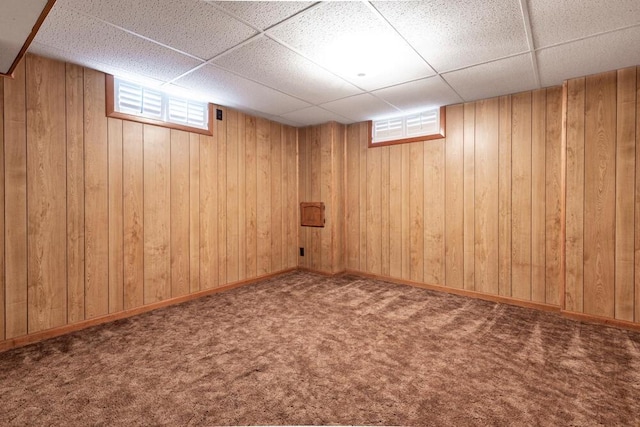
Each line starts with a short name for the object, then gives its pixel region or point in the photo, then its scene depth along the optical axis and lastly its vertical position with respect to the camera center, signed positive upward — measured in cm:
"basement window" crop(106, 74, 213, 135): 284 +111
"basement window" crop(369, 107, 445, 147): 379 +112
